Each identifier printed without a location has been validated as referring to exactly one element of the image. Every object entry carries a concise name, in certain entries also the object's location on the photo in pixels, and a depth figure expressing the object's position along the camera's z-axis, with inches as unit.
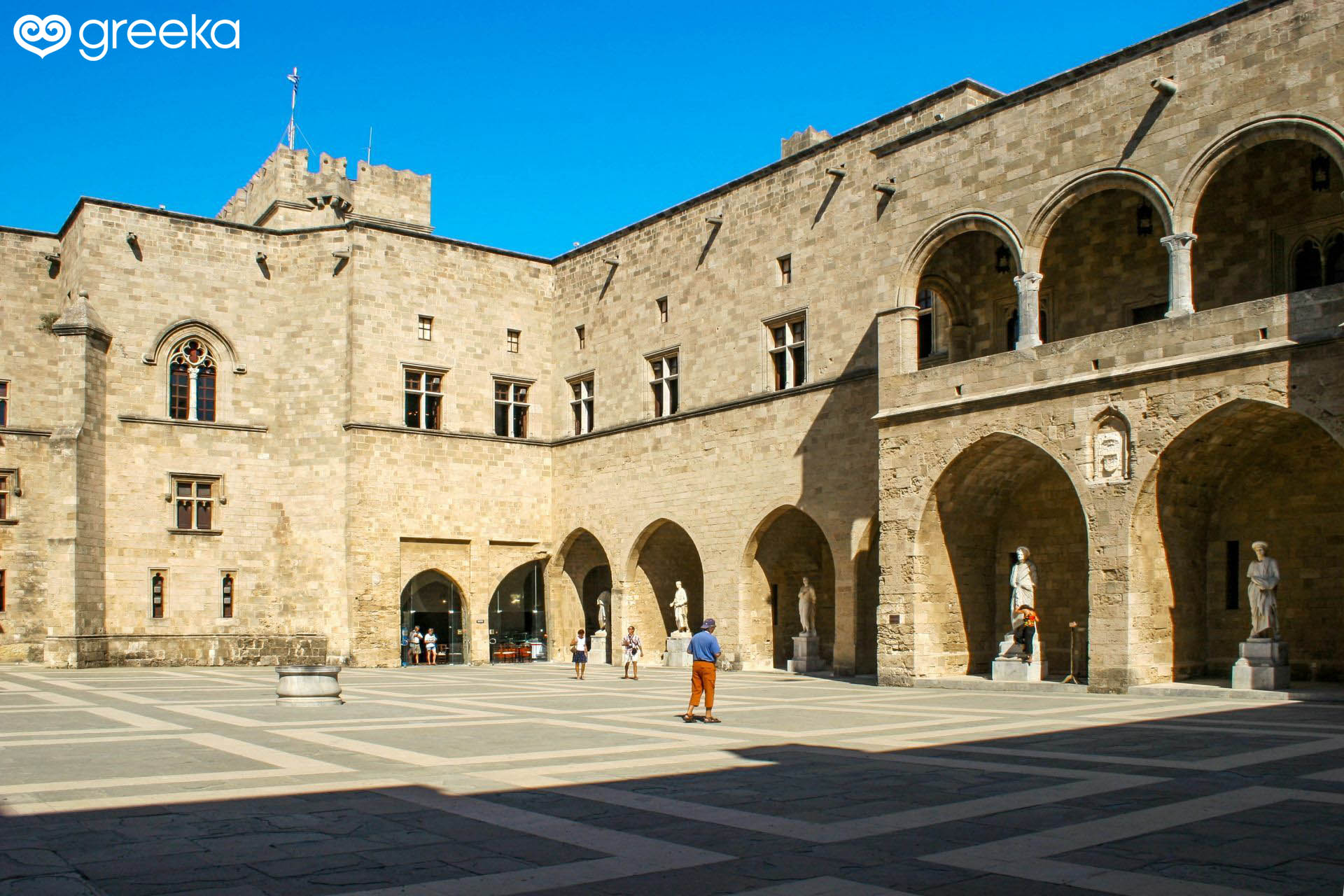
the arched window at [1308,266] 770.8
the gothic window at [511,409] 1347.2
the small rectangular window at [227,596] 1224.8
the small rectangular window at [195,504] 1219.2
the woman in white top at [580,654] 1009.2
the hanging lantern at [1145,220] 853.2
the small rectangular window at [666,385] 1229.1
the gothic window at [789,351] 1080.8
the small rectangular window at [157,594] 1191.6
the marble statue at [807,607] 1071.6
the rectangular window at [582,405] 1344.7
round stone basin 702.5
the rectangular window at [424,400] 1284.4
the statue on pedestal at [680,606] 1188.5
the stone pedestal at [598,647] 1305.4
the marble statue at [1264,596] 708.0
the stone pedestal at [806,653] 1068.5
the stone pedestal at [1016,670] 816.3
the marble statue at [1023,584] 829.2
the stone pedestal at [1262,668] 694.5
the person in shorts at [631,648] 1010.7
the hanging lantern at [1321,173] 749.3
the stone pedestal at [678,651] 1192.2
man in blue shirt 580.4
